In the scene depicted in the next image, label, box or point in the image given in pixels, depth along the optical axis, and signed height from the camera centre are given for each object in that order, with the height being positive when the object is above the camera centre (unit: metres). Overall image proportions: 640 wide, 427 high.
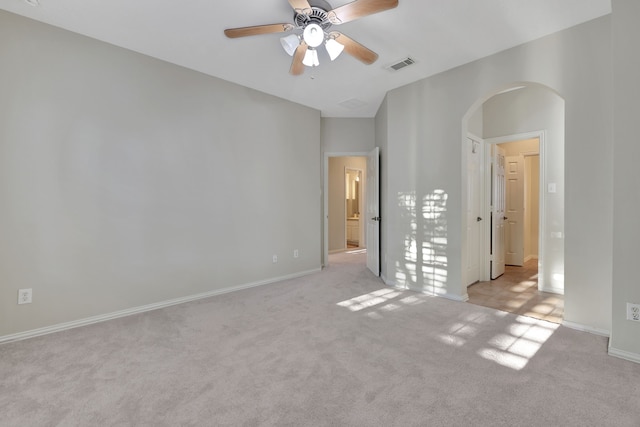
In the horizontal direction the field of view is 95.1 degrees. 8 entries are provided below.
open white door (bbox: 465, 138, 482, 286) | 4.05 -0.10
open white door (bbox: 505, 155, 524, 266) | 5.34 -0.16
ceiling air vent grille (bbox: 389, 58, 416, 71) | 3.22 +1.59
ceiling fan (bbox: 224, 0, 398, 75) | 1.96 +1.33
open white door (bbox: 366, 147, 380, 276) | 4.57 -0.10
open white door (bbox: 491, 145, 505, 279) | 4.49 -0.14
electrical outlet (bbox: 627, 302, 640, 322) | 2.09 -0.79
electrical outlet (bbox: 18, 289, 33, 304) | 2.52 -0.75
